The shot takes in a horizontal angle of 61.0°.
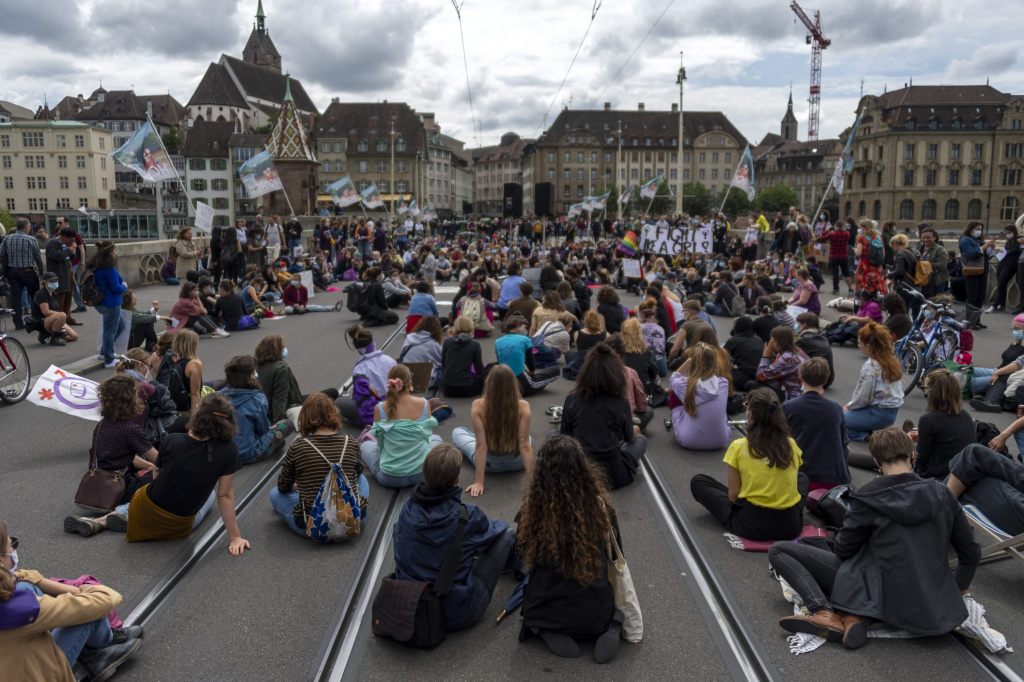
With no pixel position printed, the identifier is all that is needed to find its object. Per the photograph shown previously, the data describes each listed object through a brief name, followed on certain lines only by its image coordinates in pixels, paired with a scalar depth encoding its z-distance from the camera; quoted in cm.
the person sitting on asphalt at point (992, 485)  569
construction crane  17300
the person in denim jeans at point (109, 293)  1245
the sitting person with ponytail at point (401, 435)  743
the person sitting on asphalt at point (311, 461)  631
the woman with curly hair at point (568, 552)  459
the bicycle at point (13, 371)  1037
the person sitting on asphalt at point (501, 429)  727
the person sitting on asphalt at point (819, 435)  681
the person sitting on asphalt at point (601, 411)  721
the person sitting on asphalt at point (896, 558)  473
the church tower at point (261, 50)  16125
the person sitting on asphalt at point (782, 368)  981
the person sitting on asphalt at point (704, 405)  861
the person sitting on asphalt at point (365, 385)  929
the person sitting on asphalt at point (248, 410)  782
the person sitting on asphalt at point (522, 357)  1080
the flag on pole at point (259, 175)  2730
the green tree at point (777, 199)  13762
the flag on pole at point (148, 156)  2156
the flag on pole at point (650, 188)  3512
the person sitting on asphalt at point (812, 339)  1052
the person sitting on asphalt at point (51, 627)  376
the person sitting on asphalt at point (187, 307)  1459
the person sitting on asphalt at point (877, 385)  872
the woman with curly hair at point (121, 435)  680
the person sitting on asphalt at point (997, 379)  1016
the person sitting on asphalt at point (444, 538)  494
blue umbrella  506
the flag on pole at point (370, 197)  4231
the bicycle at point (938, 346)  1157
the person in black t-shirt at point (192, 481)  600
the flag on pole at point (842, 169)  2742
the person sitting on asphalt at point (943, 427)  655
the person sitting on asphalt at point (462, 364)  1080
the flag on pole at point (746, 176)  3102
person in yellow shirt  602
